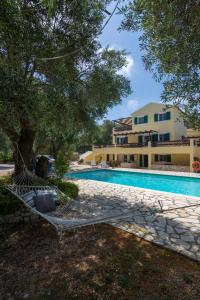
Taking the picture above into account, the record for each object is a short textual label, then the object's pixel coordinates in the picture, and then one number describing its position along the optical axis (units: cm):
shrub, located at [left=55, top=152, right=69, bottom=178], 704
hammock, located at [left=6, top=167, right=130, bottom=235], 278
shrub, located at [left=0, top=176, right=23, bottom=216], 446
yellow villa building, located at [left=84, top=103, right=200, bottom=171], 1422
